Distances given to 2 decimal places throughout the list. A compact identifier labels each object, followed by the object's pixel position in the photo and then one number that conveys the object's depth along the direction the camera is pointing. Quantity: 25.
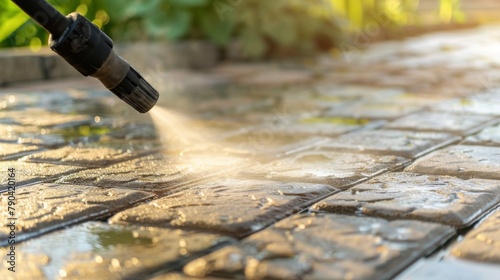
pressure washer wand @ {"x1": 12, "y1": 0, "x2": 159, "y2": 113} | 1.83
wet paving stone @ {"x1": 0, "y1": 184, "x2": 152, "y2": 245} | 1.78
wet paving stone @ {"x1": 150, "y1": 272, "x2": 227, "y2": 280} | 1.41
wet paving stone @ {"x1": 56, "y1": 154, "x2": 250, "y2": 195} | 2.20
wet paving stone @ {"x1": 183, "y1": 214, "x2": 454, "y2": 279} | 1.43
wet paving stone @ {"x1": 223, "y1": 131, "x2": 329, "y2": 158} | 2.71
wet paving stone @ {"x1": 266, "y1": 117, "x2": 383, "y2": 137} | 3.10
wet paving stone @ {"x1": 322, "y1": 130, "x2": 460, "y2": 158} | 2.65
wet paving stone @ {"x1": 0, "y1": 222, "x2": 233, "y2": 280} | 1.46
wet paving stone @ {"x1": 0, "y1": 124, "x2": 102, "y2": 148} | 2.94
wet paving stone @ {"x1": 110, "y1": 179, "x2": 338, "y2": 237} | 1.76
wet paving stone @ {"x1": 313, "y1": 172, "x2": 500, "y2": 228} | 1.80
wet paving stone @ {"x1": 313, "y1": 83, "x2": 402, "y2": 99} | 4.25
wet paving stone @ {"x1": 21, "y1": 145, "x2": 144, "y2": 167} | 2.55
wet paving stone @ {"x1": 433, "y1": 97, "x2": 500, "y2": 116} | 3.53
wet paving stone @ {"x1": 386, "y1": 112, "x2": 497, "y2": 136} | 3.06
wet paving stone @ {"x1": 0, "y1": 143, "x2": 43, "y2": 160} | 2.67
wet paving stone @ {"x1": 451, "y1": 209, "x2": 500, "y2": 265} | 1.53
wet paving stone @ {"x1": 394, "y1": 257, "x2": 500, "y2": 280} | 1.42
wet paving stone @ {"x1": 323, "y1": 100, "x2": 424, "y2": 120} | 3.52
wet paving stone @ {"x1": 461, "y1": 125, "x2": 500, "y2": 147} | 2.76
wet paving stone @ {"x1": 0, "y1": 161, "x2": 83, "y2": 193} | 2.26
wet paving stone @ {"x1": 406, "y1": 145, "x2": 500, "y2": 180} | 2.27
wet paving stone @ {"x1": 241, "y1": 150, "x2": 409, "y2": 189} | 2.22
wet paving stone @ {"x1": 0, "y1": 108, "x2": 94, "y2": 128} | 3.40
